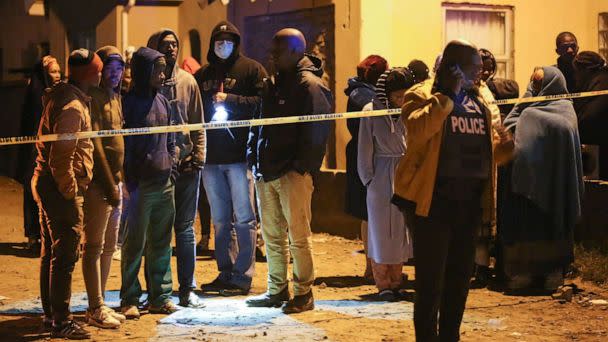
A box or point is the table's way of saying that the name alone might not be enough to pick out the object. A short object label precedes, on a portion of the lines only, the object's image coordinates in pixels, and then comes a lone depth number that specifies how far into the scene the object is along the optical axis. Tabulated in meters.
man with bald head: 8.71
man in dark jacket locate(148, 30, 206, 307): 8.96
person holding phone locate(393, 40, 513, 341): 6.60
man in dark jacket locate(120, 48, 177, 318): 8.46
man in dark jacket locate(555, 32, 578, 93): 11.92
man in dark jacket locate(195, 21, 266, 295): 9.77
